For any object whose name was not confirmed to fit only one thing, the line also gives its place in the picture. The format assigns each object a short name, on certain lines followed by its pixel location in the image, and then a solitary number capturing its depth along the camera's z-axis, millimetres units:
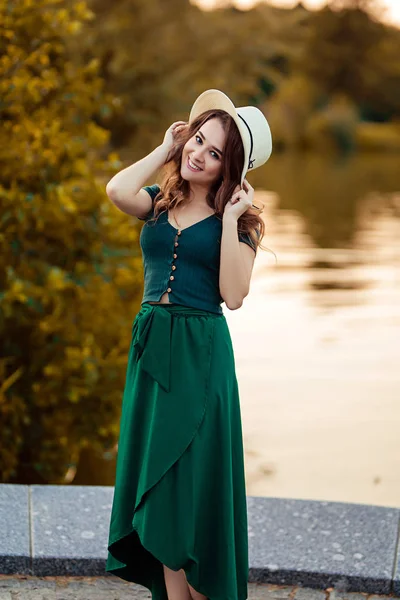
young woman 4984
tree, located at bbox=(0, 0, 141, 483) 8550
